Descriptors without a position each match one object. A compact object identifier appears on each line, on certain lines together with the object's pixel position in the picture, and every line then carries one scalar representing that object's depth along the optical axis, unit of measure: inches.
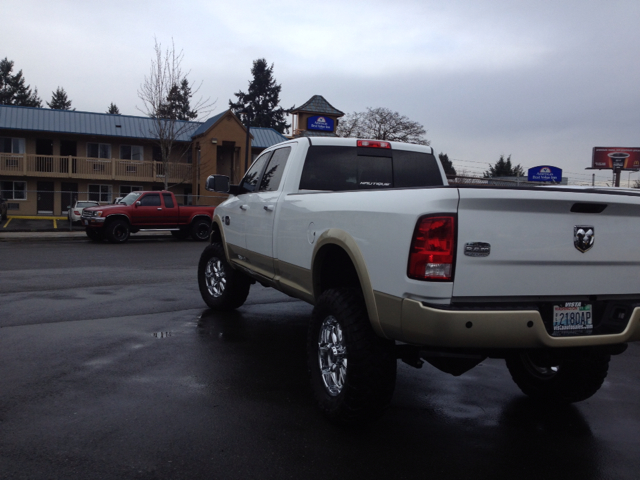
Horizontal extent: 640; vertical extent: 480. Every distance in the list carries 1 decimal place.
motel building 1454.2
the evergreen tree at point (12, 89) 3051.2
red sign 2333.9
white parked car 1099.0
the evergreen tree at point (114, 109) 3405.0
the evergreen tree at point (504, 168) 2960.1
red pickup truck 785.6
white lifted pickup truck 126.3
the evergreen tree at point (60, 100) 3304.6
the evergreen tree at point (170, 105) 1328.7
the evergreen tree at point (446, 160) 2798.7
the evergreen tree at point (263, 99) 2615.7
